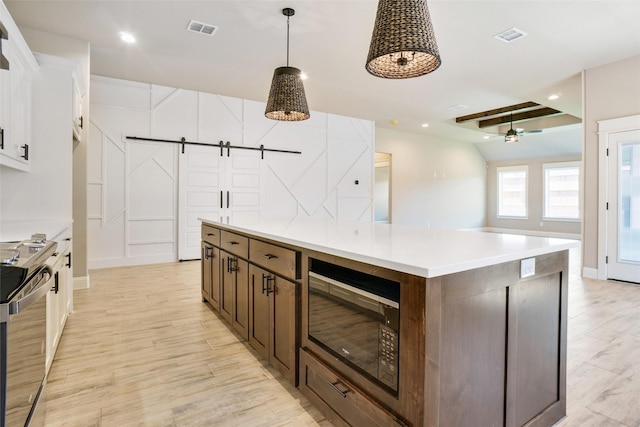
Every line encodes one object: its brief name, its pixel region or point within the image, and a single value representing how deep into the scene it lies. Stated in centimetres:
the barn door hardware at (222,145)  541
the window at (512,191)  1064
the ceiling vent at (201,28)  356
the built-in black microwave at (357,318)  125
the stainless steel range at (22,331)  106
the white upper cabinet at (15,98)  224
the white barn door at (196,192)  571
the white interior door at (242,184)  613
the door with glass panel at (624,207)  427
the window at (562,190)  952
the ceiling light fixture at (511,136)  721
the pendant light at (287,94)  283
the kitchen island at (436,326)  113
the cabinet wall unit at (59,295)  199
